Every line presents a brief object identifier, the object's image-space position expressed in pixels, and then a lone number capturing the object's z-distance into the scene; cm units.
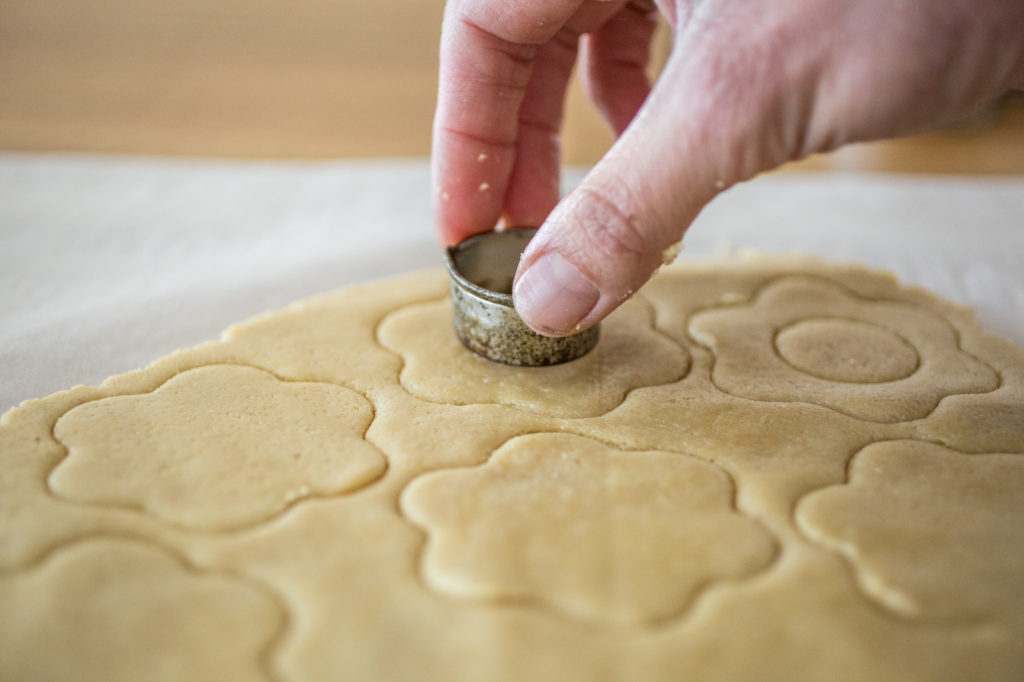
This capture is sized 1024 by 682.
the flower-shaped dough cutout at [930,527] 21
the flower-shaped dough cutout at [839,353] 24
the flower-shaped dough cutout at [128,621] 20
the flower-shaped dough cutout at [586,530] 21
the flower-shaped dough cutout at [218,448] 22
